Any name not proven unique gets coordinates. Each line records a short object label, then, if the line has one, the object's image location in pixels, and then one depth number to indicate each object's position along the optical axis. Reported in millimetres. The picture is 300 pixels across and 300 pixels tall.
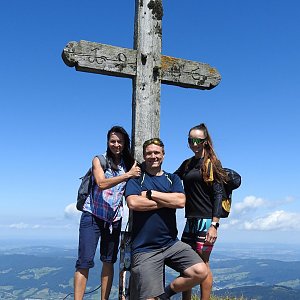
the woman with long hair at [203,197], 5379
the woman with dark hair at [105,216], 5316
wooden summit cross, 5668
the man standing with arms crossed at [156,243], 4891
